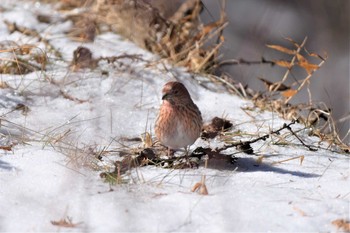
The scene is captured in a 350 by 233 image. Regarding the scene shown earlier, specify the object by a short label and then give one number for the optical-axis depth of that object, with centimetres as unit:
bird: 889
